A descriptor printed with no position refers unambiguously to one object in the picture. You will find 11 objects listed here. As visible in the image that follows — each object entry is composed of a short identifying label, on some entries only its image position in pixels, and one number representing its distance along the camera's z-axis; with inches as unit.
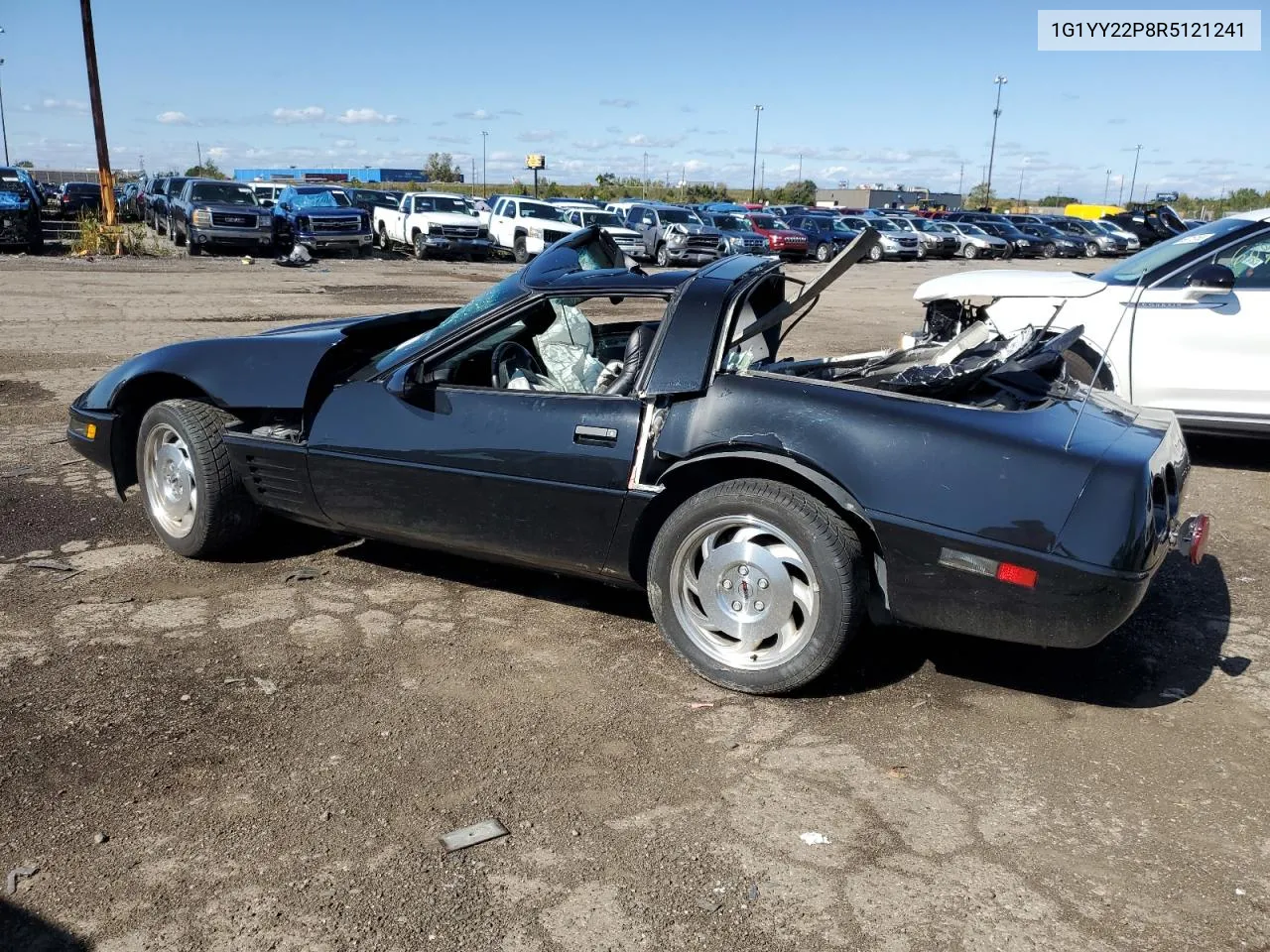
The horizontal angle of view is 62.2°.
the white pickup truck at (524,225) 1099.3
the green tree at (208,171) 3599.9
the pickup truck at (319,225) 1039.0
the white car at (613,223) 1126.4
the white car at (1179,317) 256.7
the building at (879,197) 3735.2
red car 1300.4
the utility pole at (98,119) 1143.6
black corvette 131.2
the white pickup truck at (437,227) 1100.5
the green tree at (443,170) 4330.7
